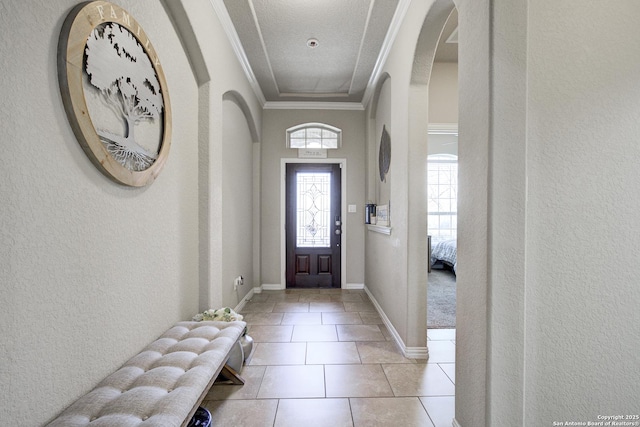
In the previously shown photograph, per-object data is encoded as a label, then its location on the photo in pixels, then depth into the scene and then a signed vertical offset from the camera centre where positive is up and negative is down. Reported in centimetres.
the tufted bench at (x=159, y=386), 109 -77
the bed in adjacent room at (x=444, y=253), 580 -92
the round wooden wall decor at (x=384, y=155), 340 +66
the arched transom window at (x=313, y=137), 496 +121
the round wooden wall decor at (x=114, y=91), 118 +56
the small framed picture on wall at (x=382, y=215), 337 -8
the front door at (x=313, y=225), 493 -28
